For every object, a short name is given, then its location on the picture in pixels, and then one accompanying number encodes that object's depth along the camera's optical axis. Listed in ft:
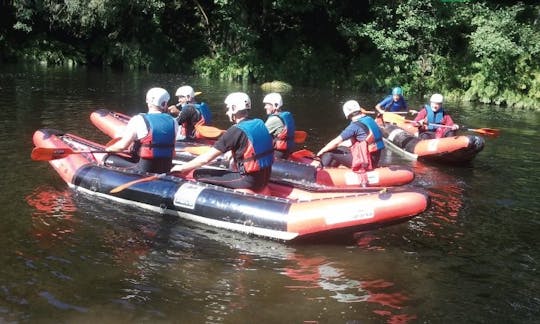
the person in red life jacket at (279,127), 26.91
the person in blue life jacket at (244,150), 20.90
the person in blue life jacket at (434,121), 37.01
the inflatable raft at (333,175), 26.73
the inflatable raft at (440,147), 33.42
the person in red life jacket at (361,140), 25.55
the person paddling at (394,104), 42.57
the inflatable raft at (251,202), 19.51
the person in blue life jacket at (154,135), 22.89
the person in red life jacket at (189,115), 32.04
